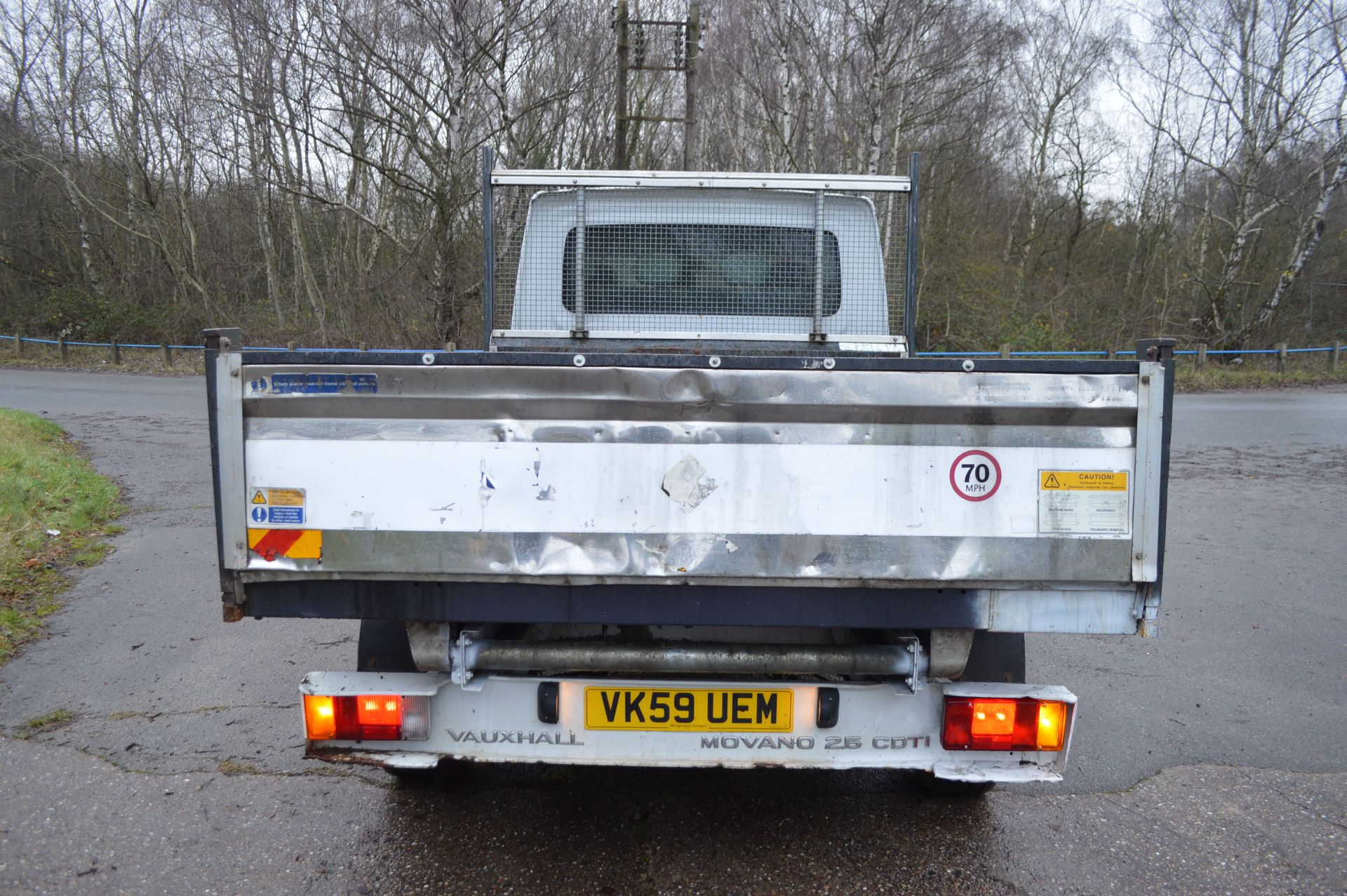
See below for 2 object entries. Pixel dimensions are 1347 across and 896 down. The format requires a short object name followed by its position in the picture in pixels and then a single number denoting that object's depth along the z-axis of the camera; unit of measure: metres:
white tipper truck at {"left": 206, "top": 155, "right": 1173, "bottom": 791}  2.41
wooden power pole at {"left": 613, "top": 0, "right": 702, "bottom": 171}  15.98
